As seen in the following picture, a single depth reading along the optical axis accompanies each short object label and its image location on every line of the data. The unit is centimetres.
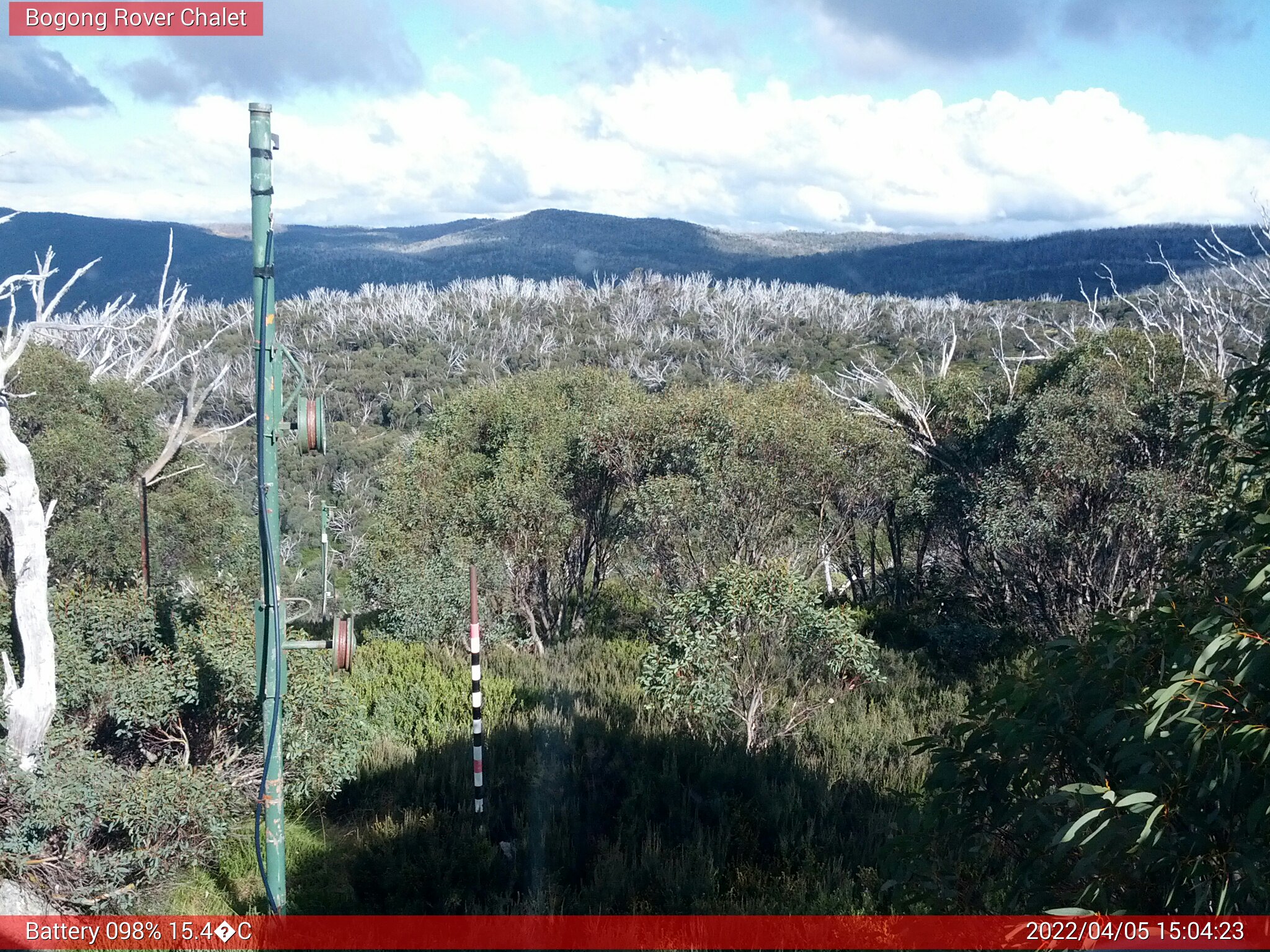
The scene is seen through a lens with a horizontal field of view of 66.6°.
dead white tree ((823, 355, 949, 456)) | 1739
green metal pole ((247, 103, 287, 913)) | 499
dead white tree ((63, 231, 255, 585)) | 998
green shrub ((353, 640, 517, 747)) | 1039
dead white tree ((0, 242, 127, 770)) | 689
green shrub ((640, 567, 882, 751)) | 978
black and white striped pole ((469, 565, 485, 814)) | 761
